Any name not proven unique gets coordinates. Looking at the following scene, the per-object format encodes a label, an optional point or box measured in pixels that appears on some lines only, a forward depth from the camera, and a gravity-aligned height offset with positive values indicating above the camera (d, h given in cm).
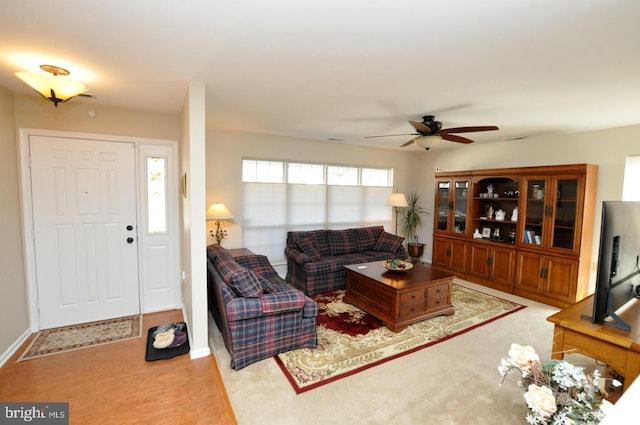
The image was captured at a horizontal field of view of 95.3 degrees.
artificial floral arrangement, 115 -81
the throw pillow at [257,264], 390 -95
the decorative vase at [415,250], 621 -113
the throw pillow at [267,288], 281 -90
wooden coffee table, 330 -117
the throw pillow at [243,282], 260 -79
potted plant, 655 -44
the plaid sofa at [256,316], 254 -112
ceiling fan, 314 +75
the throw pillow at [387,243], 530 -84
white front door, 314 -42
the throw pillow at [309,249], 465 -86
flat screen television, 179 -38
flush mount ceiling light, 216 +82
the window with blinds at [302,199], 494 -7
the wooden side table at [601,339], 172 -88
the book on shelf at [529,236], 443 -56
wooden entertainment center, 398 -47
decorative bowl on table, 376 -90
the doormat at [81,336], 281 -152
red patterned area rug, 254 -150
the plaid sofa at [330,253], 446 -98
